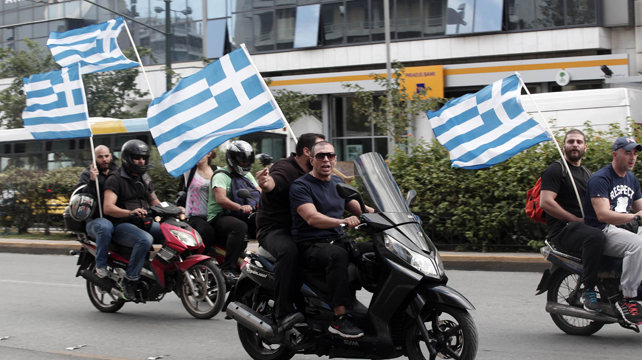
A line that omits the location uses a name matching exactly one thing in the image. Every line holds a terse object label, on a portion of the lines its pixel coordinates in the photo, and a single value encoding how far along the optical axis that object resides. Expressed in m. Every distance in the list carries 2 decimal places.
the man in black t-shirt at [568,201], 5.70
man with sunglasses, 4.72
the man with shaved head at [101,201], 7.28
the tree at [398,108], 17.66
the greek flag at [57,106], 8.65
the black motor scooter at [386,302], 4.44
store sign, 27.64
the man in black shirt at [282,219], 4.94
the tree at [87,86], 26.67
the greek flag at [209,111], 6.74
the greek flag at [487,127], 6.88
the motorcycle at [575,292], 5.59
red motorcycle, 7.06
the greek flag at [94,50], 9.46
